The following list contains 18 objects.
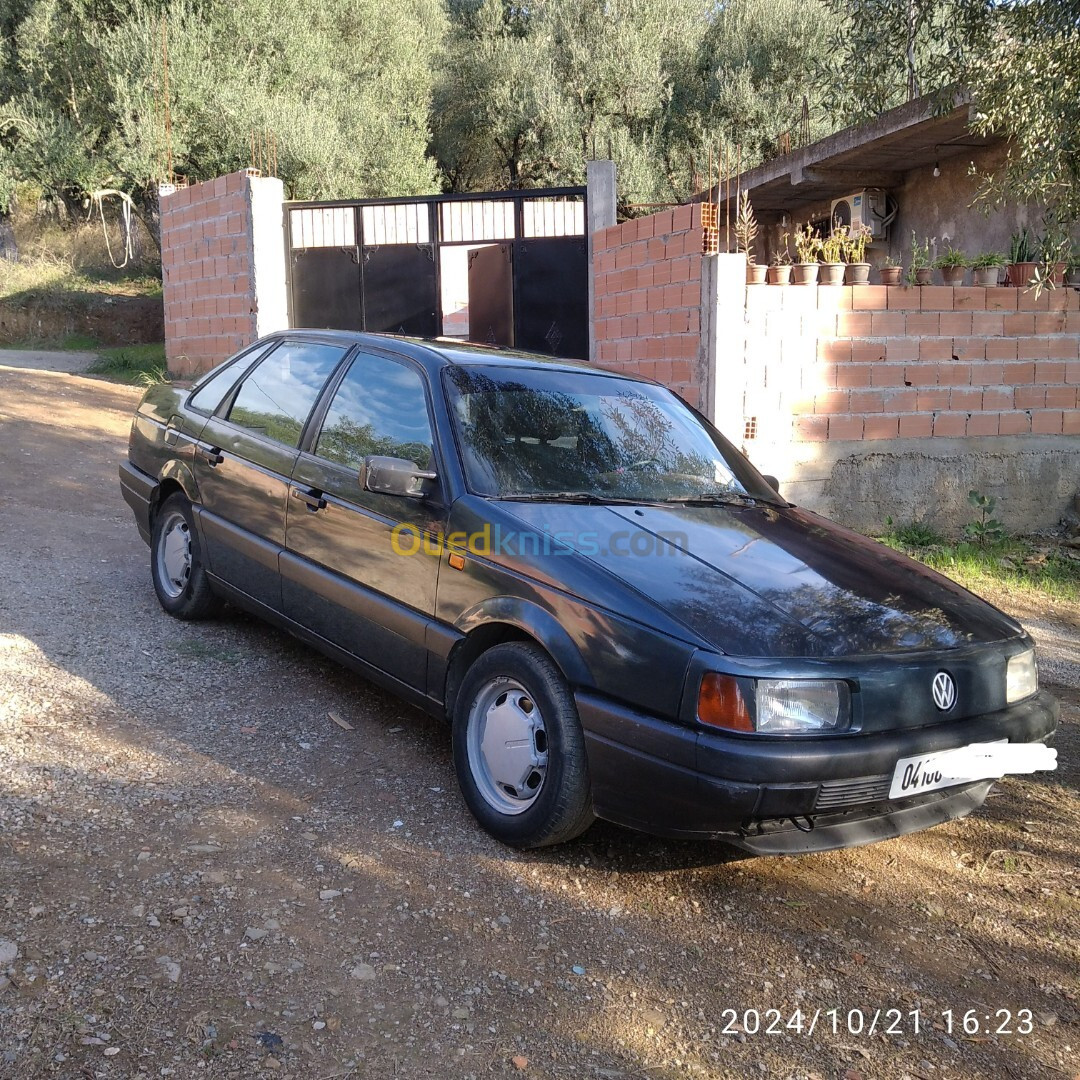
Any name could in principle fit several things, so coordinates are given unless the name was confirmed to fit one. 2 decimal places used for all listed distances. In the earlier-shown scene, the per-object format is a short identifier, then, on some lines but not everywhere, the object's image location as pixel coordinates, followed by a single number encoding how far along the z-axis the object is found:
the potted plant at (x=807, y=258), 8.04
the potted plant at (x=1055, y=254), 7.85
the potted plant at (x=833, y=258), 8.09
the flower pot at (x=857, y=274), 8.13
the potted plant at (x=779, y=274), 8.04
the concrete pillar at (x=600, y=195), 13.46
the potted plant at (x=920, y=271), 8.37
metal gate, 14.19
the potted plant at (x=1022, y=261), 8.45
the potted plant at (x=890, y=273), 8.27
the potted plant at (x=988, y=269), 8.45
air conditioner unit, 13.58
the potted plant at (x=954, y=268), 8.47
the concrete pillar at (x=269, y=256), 13.34
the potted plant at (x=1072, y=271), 8.56
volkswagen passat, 2.99
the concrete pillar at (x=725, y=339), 7.96
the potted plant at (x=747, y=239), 7.85
